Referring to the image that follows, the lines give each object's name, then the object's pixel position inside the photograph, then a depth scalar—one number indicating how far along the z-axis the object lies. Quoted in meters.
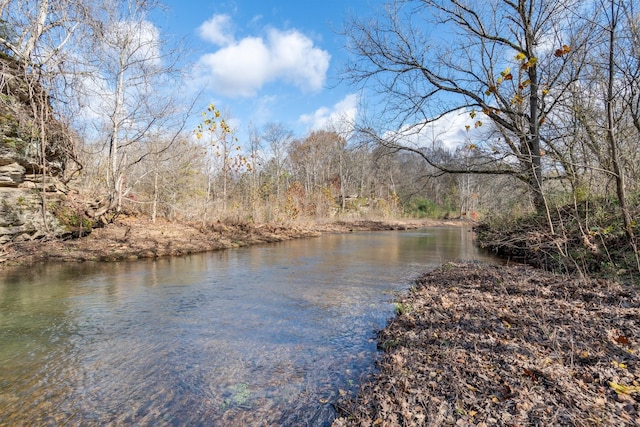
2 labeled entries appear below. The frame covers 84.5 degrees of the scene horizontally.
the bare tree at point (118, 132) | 12.42
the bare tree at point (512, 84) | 8.30
